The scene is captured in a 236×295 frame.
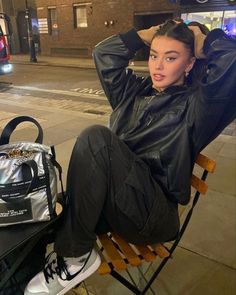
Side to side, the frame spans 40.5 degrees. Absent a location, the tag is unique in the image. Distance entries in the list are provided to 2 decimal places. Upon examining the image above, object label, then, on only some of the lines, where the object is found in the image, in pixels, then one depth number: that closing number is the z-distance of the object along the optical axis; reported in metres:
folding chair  1.42
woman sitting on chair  1.29
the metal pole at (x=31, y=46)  15.39
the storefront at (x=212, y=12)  10.47
